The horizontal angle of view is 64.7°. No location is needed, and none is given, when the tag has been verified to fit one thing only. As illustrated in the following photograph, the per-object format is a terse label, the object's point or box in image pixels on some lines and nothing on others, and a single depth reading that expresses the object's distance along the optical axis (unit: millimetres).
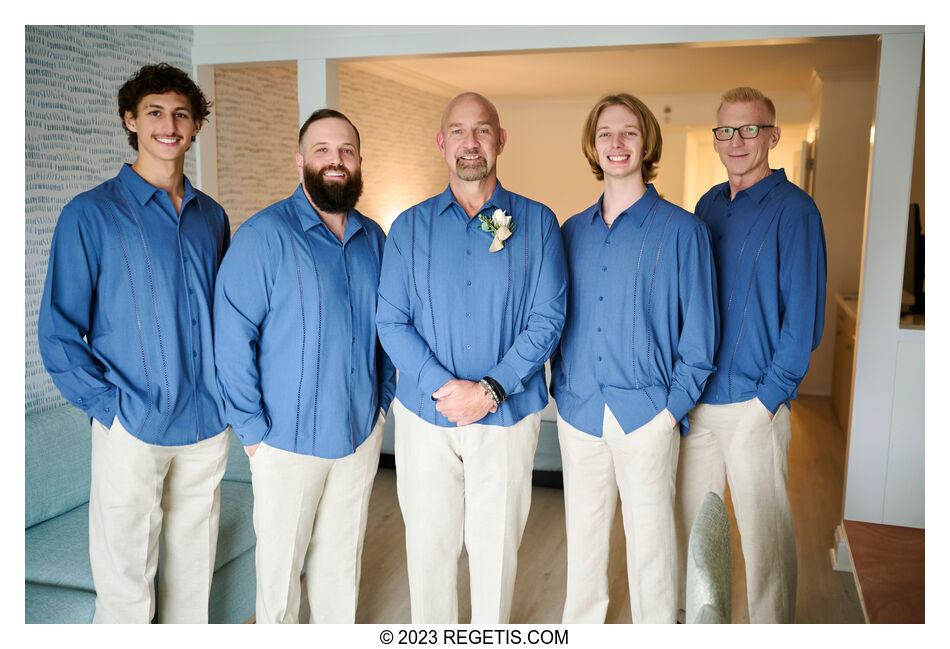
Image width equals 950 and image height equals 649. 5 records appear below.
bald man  2193
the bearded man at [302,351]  2170
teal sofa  2299
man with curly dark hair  2061
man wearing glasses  2387
